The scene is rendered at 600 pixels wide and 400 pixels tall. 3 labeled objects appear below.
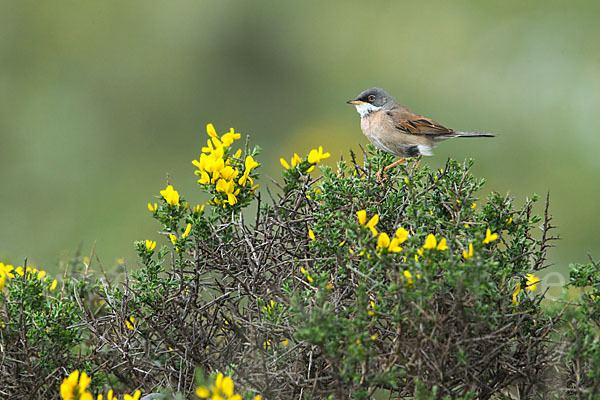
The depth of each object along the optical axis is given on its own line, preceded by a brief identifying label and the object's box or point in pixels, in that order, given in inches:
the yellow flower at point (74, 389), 170.2
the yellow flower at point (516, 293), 186.9
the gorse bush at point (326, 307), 169.0
